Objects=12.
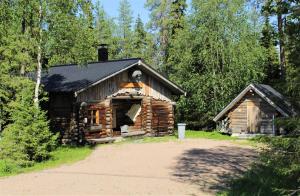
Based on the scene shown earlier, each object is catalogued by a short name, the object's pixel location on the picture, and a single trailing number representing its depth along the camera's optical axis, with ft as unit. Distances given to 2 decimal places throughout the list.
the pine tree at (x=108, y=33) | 147.58
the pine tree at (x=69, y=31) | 51.23
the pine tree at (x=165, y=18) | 120.13
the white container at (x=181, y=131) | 69.93
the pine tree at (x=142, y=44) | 134.02
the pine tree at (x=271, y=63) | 96.94
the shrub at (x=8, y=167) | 42.04
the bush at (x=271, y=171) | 22.09
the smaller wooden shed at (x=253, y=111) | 70.40
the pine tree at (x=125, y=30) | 145.53
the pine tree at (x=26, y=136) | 44.84
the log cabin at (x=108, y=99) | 64.01
